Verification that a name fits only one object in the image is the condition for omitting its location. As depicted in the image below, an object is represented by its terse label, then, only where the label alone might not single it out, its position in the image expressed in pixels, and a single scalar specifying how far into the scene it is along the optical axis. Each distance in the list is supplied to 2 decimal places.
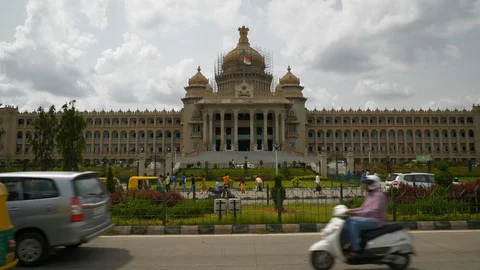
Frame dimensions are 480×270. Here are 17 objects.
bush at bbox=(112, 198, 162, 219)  12.60
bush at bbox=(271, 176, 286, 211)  15.39
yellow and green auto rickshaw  5.73
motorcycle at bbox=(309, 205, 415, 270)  6.96
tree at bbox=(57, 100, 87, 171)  33.69
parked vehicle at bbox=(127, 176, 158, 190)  22.89
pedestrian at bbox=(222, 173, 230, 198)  24.92
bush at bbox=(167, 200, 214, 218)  12.82
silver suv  7.71
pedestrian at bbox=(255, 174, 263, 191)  25.34
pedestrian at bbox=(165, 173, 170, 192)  35.06
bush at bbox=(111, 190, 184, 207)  13.56
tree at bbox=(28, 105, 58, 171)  36.97
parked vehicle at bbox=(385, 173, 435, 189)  20.66
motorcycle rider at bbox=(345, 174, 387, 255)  7.00
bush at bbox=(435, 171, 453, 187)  20.61
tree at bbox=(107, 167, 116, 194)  20.14
